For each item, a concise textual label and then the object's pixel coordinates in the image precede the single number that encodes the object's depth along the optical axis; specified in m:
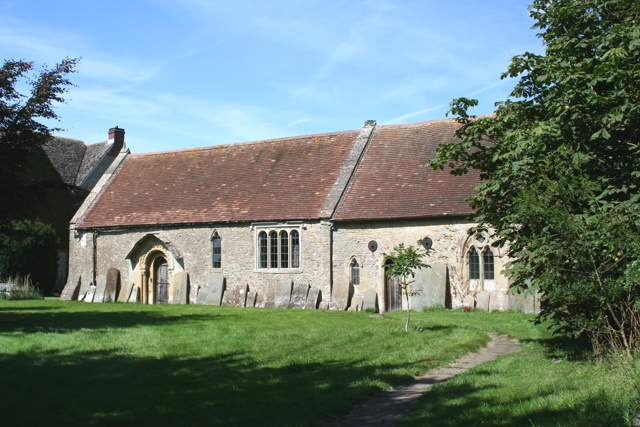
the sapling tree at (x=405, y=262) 16.12
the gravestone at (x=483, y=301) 22.16
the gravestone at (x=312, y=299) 24.44
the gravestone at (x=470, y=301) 22.34
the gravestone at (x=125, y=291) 28.95
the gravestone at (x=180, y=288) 27.59
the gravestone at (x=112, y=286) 29.12
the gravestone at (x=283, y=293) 25.06
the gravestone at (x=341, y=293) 23.94
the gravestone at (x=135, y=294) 28.83
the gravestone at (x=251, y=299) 25.95
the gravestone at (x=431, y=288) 22.67
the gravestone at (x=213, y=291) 26.65
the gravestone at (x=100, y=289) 29.27
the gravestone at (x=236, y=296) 26.20
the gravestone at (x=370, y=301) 23.62
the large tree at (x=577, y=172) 9.70
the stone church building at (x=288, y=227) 23.00
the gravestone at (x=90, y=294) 29.49
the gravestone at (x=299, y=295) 24.75
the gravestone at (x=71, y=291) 29.91
